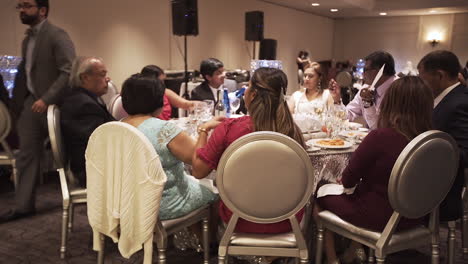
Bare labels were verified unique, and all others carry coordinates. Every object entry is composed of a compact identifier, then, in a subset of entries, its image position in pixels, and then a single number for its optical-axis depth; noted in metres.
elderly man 2.39
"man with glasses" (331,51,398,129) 3.27
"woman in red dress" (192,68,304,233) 1.77
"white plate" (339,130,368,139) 2.65
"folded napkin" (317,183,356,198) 1.98
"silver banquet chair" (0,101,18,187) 2.87
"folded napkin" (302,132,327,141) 2.53
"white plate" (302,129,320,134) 2.58
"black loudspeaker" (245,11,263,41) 8.18
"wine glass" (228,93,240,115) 3.22
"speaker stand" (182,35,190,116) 5.06
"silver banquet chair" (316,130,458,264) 1.64
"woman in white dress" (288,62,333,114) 3.65
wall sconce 12.51
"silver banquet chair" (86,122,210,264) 1.67
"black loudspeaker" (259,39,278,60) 8.81
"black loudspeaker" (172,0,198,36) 6.07
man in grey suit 3.10
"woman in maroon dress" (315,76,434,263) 1.77
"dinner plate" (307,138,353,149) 2.29
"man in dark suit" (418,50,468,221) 2.01
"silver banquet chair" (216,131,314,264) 1.56
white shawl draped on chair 1.67
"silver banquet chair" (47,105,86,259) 2.28
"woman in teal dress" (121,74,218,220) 1.88
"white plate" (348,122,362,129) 3.06
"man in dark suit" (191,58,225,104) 3.80
